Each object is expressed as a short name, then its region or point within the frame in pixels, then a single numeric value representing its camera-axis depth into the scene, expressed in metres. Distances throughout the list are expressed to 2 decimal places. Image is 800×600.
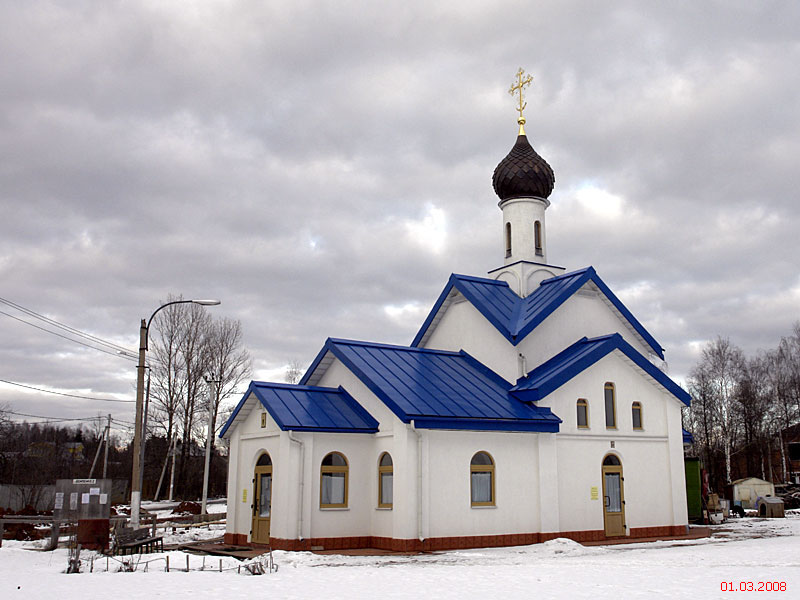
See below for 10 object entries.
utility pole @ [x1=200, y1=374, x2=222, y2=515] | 30.39
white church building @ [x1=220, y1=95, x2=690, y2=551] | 18.67
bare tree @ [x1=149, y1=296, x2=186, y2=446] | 46.34
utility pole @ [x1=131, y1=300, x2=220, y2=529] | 18.06
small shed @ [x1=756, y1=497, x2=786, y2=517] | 31.12
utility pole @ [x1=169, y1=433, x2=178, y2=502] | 46.41
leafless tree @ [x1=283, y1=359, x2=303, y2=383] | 59.64
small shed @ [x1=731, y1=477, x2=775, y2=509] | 38.47
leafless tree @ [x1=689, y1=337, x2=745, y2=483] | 50.38
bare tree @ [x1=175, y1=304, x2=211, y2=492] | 46.84
